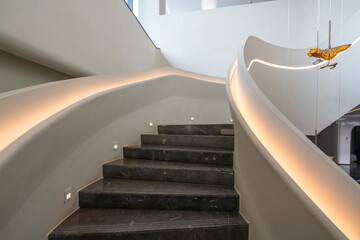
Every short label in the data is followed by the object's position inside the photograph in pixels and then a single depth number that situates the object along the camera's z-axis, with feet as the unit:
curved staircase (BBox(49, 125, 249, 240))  4.20
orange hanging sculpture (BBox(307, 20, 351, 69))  10.11
